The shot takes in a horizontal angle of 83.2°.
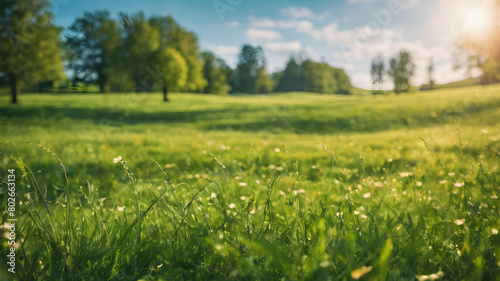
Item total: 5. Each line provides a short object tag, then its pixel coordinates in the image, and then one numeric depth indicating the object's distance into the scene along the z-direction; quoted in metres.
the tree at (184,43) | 29.53
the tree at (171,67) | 26.20
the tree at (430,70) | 51.88
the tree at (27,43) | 19.52
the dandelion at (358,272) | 0.85
